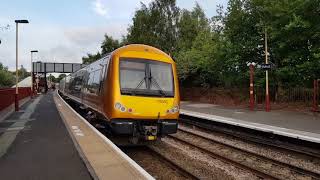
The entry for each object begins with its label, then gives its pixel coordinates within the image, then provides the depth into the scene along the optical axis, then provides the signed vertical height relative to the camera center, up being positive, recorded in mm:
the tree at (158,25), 26562 +7330
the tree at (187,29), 26884 +7089
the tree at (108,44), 44773 +8864
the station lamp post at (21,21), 17236 +5010
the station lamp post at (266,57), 12903 +1789
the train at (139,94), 6830 -97
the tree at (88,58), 56311 +8062
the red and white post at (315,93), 11676 -168
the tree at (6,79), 57355 +3074
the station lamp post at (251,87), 13488 +156
